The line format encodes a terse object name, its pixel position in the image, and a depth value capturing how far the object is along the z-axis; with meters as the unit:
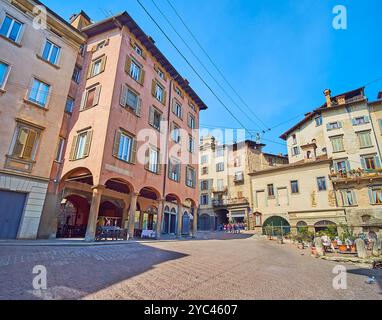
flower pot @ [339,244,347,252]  13.67
